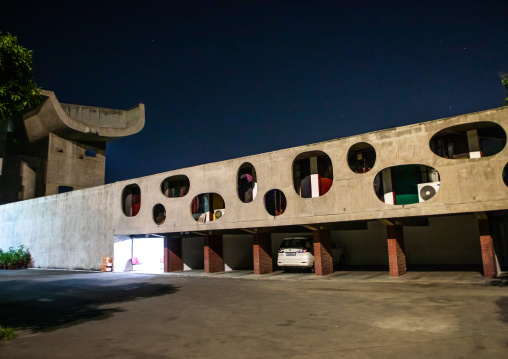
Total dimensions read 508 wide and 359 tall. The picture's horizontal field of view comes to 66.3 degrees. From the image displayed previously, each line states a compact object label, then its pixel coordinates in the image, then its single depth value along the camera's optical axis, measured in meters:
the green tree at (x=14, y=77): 8.76
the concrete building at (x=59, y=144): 38.53
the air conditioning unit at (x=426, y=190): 17.69
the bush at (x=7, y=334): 7.36
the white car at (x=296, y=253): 18.88
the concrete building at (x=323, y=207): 14.75
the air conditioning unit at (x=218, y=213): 22.59
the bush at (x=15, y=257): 32.72
